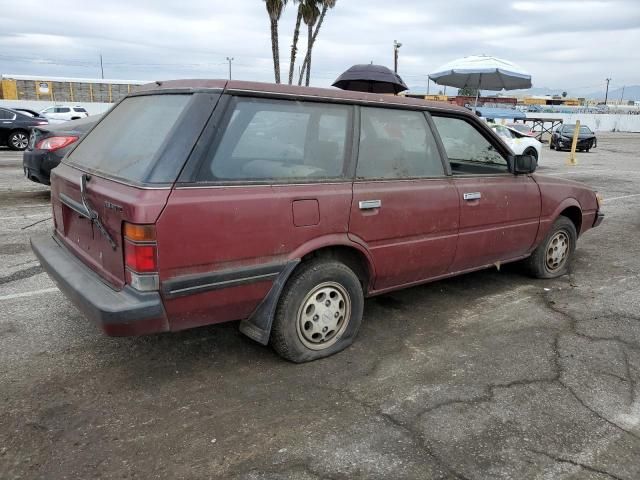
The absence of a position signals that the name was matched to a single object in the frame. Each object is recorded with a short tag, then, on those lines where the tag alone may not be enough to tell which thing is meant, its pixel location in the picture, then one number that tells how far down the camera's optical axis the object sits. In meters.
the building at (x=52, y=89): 34.25
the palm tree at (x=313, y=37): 23.22
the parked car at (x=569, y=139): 25.00
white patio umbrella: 15.38
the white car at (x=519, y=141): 16.55
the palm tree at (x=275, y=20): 20.11
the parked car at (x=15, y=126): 16.05
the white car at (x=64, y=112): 25.06
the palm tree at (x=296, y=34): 22.25
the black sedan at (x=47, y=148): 7.55
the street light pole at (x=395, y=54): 42.56
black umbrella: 10.75
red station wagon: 2.68
